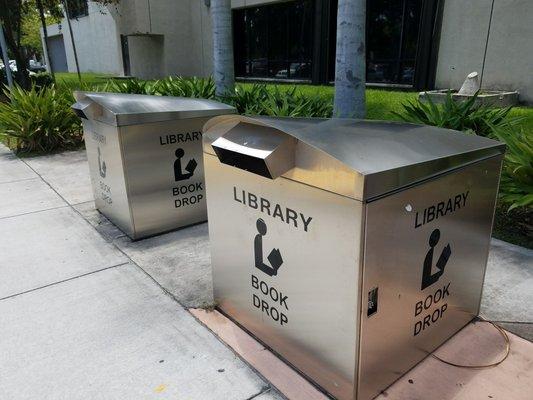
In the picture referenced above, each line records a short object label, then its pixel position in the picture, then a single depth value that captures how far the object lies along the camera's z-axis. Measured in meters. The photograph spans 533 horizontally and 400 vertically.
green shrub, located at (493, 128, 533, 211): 3.89
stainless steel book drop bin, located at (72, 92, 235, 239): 3.94
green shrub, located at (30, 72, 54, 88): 18.87
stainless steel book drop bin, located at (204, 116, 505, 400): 1.90
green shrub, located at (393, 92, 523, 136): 4.80
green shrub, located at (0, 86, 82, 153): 8.01
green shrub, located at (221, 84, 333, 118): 5.52
